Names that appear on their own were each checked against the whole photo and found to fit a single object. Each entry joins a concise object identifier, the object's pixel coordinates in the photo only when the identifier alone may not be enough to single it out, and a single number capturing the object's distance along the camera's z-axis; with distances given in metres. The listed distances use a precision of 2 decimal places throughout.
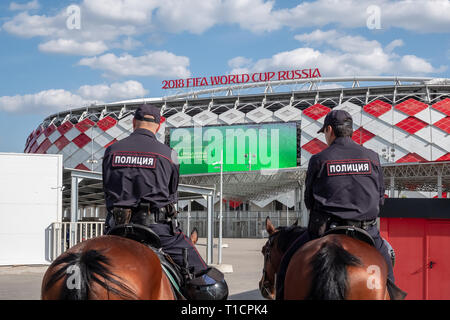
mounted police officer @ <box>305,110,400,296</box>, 4.18
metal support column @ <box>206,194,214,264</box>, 20.88
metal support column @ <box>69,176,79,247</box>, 18.71
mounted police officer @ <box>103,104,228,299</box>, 4.13
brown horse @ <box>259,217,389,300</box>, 3.42
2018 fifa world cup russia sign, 71.50
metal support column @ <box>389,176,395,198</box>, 46.82
